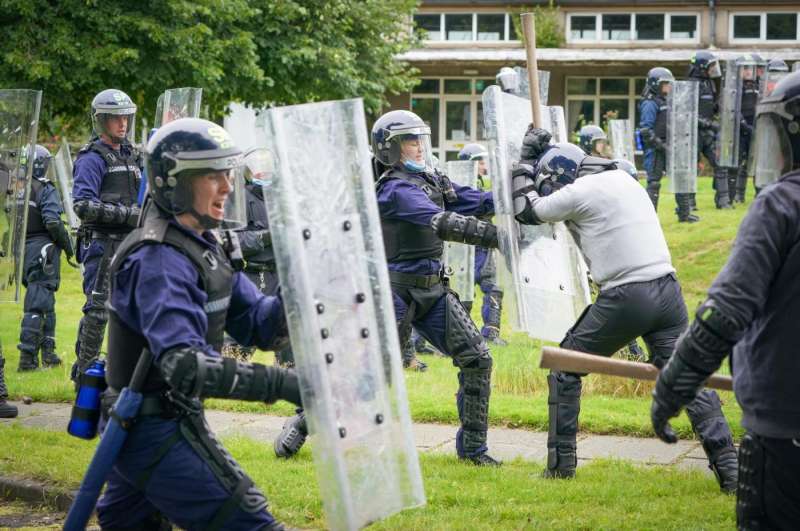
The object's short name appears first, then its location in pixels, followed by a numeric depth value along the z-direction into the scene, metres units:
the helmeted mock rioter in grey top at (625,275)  6.32
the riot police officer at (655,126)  17.45
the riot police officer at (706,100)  17.99
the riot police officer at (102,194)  8.73
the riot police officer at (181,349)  3.79
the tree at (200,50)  18.27
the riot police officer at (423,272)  7.12
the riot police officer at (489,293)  13.12
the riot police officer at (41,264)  11.27
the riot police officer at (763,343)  3.61
